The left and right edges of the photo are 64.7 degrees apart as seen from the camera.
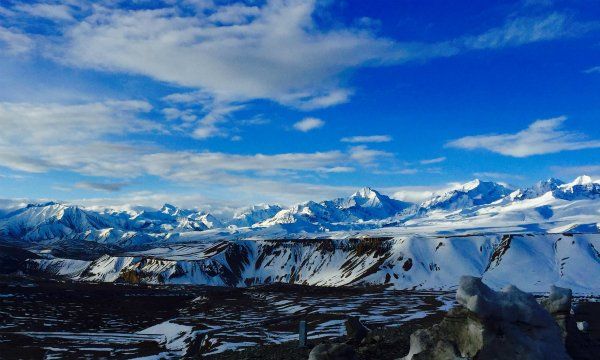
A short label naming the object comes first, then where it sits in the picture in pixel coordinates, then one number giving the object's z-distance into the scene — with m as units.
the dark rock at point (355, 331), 32.23
